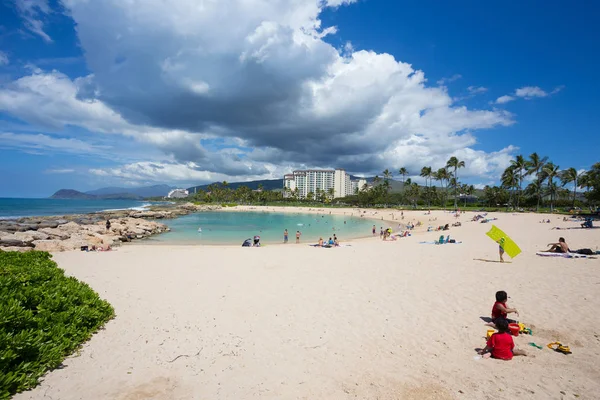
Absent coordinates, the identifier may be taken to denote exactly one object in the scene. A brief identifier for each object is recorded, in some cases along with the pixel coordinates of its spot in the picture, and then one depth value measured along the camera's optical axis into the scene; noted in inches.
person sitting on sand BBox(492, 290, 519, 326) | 254.7
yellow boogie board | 510.9
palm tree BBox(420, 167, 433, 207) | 4050.2
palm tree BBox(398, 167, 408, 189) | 4696.6
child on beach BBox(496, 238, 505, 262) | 538.0
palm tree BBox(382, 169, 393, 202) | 4871.1
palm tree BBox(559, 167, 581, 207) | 2637.8
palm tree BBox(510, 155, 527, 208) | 2746.1
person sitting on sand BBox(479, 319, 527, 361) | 217.0
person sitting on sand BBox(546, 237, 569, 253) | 577.0
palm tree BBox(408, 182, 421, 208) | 4148.6
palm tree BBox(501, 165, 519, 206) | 2886.3
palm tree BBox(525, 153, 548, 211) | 2593.5
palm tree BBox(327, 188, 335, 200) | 6486.2
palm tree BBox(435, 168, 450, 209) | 3718.8
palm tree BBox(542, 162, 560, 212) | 2556.6
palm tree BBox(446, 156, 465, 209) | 3423.2
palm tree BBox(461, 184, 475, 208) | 4375.0
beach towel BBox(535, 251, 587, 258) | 550.3
